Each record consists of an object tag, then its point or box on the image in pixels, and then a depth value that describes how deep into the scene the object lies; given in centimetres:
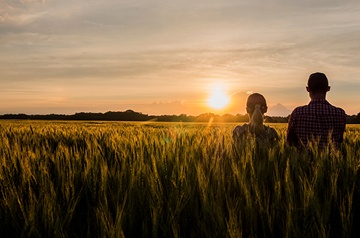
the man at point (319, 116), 499
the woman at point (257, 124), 477
